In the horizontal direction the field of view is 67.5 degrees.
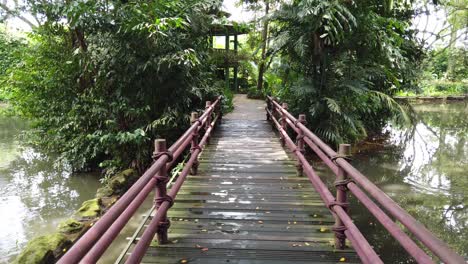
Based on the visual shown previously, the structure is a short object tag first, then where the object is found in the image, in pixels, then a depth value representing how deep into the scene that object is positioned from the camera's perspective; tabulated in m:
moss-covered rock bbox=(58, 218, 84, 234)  6.15
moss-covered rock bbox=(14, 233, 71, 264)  4.95
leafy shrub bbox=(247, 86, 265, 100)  20.19
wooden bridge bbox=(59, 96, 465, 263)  1.88
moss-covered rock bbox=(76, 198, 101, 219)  6.81
